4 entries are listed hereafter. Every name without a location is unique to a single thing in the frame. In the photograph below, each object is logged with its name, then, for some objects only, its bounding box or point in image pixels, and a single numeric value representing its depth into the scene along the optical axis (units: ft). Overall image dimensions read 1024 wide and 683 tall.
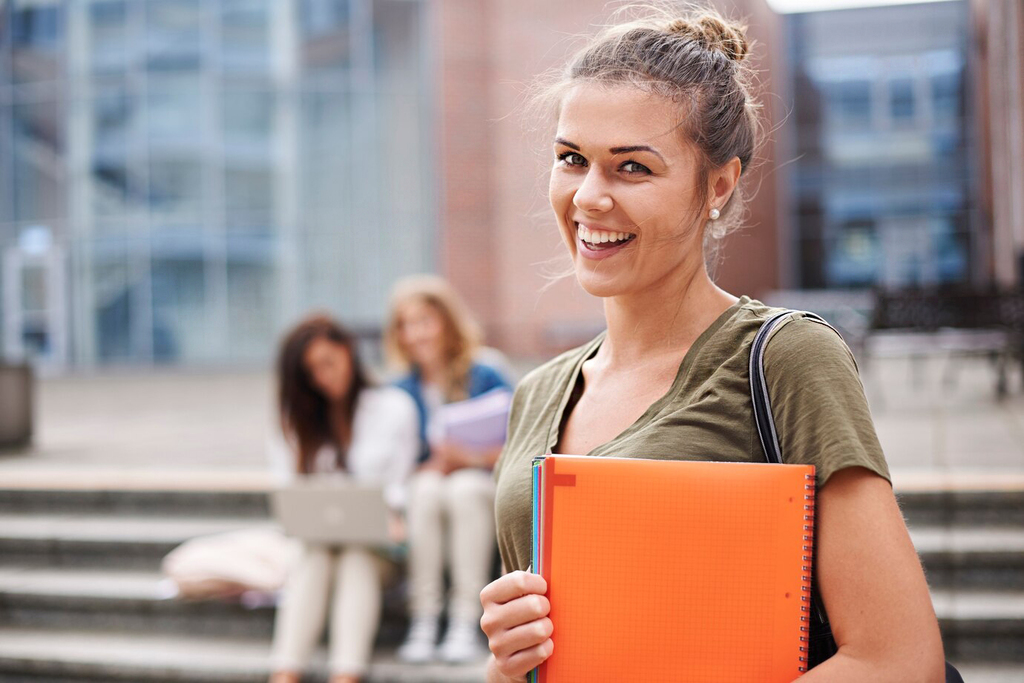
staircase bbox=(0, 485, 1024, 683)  13.39
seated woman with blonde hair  14.14
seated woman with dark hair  14.44
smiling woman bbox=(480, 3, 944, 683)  3.59
